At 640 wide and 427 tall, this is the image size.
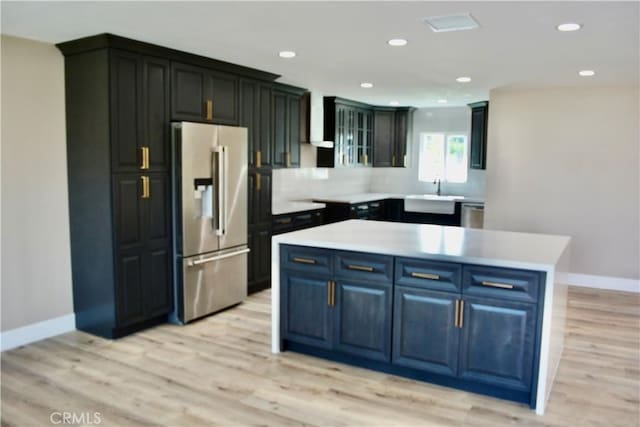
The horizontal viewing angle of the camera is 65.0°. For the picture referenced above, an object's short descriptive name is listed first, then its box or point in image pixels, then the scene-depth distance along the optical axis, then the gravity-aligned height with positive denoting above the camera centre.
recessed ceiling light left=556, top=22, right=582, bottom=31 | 3.22 +0.92
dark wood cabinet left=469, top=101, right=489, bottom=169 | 7.12 +0.47
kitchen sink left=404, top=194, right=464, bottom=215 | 7.82 -0.58
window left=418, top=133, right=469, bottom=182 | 8.51 +0.17
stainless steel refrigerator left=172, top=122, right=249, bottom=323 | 4.27 -0.45
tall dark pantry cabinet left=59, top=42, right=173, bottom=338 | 3.85 -0.16
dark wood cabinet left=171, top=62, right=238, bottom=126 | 4.32 +0.63
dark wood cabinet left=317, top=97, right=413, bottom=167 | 7.29 +0.52
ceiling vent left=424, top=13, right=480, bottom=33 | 3.12 +0.93
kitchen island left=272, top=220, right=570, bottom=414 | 2.91 -0.87
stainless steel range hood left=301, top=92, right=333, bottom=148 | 6.65 +0.66
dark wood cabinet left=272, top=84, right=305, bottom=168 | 5.72 +0.47
